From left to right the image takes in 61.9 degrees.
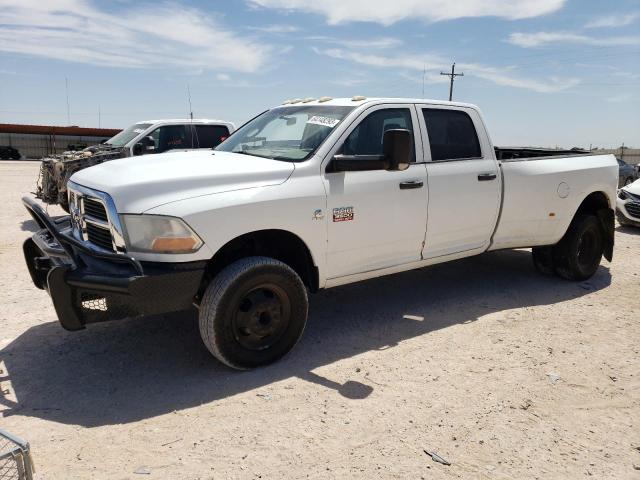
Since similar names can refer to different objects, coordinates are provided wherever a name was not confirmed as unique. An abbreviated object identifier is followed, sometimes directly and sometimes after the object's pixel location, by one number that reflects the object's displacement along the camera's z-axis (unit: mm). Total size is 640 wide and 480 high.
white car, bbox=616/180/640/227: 9995
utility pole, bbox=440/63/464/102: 48731
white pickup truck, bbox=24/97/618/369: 3344
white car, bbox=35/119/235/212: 9523
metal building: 40719
